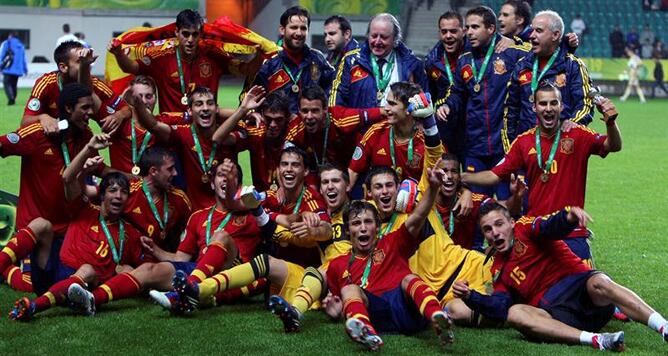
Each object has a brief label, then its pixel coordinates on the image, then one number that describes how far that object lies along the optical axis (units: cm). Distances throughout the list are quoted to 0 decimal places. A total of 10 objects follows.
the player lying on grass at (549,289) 604
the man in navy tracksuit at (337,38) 943
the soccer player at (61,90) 786
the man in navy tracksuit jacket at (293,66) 848
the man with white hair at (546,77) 796
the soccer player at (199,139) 788
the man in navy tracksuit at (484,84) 840
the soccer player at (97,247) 715
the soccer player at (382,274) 619
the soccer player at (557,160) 684
